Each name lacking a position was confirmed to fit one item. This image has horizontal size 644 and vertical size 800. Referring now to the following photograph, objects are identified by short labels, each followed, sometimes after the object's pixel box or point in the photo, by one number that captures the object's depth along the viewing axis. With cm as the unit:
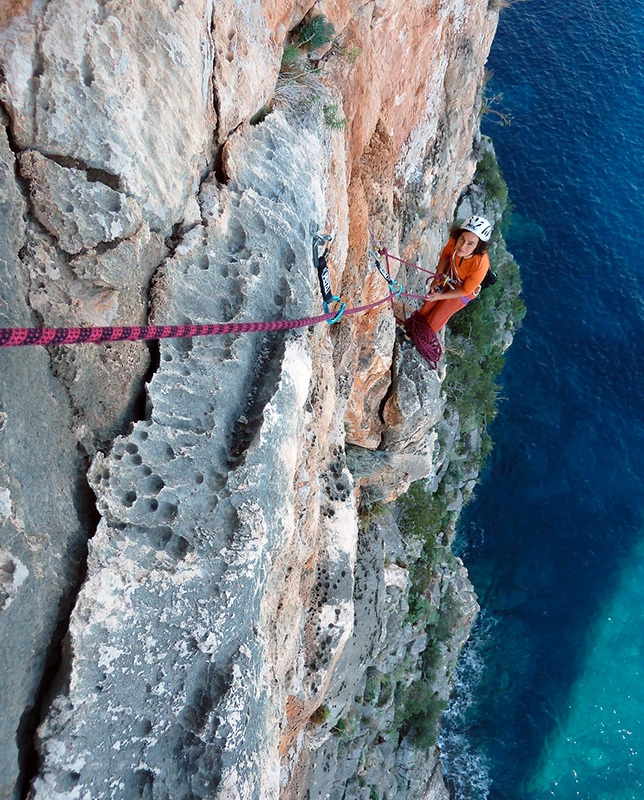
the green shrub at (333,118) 504
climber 644
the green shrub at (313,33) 500
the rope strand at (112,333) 238
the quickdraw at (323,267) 474
